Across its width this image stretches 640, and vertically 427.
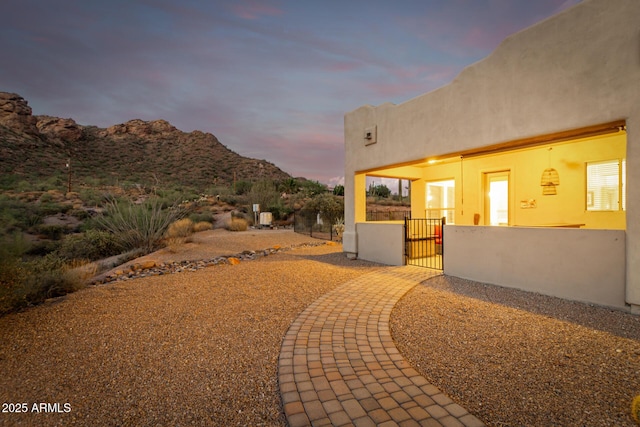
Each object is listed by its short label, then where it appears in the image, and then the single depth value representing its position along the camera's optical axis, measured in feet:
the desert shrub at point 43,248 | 38.93
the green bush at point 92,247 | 33.42
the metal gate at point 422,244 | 26.16
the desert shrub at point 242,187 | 101.50
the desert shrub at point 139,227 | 32.60
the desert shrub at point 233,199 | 87.44
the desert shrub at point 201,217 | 62.34
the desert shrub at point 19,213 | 46.28
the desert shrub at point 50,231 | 46.89
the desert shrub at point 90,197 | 67.36
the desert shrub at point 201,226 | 52.90
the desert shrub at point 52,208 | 55.42
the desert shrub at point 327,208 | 65.10
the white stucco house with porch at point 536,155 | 13.56
